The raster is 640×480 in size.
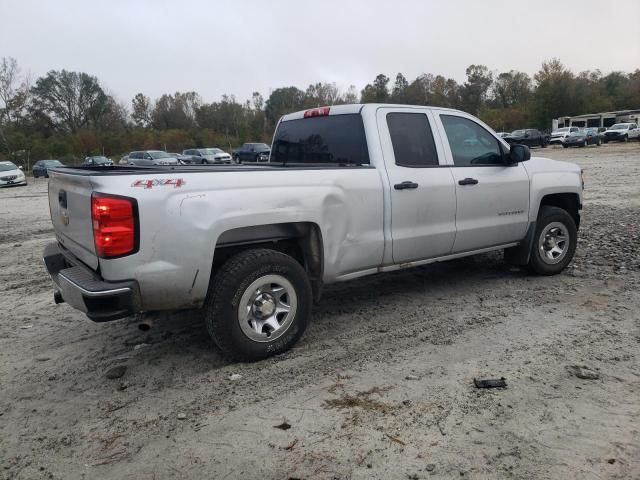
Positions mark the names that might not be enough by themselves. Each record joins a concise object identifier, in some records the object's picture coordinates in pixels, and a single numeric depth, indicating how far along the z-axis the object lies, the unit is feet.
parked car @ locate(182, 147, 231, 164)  128.26
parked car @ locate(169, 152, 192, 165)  125.85
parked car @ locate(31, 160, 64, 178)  126.03
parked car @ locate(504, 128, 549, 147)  150.82
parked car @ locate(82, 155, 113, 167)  132.85
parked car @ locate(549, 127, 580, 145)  150.28
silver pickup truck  11.33
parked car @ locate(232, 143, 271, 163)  125.94
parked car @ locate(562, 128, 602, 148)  145.38
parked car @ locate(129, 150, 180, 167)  117.08
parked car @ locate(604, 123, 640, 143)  151.84
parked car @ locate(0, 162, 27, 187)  90.17
